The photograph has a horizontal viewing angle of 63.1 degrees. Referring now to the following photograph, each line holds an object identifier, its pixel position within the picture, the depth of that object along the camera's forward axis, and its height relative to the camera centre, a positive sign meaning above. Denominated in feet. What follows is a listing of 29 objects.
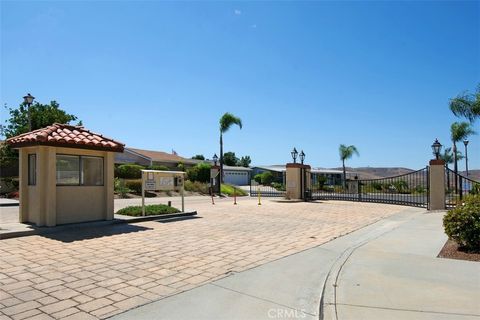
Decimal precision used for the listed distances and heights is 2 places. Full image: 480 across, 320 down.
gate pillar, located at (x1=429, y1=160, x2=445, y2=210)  56.95 -2.32
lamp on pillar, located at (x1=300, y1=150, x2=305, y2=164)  89.35 +3.04
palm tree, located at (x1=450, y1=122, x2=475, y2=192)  125.29 +11.78
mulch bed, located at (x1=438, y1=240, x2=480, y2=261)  24.23 -5.54
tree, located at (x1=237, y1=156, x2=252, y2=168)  290.72 +6.57
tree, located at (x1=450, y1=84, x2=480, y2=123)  50.34 +8.09
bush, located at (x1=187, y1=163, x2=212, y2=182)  124.20 -1.19
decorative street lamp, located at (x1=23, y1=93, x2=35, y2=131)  64.03 +11.98
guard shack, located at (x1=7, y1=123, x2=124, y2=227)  34.01 -0.31
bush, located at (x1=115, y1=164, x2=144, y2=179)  109.29 -0.07
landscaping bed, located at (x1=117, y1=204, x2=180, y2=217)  43.71 -4.59
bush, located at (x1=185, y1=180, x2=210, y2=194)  114.22 -4.96
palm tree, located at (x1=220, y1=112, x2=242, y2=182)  139.74 +17.50
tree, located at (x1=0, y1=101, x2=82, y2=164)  86.17 +11.90
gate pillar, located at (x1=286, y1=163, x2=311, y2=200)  79.66 -2.38
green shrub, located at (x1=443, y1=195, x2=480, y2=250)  25.61 -3.82
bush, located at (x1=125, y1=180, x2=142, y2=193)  100.63 -3.68
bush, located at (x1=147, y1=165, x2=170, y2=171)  120.16 +1.10
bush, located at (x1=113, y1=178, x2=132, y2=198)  92.32 -4.30
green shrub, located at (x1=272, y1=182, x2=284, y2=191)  125.70 -5.49
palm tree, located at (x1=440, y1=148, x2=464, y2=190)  178.15 +5.58
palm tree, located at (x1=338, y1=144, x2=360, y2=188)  192.44 +8.40
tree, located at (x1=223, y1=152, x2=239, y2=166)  272.58 +7.73
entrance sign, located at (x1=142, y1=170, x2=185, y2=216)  43.62 -1.15
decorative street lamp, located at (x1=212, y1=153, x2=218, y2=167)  114.52 +3.83
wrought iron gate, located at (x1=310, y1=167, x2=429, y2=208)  69.11 -5.78
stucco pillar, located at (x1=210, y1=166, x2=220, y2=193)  113.91 -3.88
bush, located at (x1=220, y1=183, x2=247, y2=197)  115.93 -6.62
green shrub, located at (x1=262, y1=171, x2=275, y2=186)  175.52 -3.85
